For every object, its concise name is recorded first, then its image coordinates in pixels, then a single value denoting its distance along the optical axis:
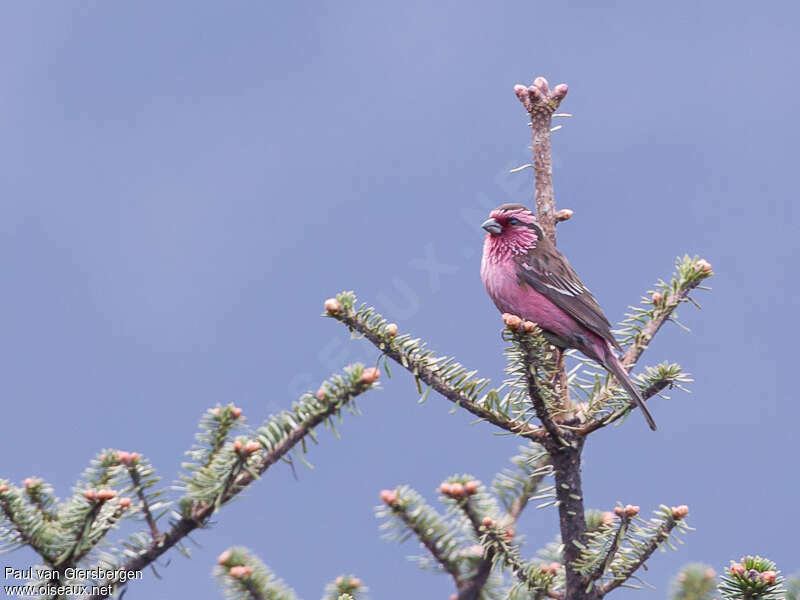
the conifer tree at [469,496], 7.21
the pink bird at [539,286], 11.27
